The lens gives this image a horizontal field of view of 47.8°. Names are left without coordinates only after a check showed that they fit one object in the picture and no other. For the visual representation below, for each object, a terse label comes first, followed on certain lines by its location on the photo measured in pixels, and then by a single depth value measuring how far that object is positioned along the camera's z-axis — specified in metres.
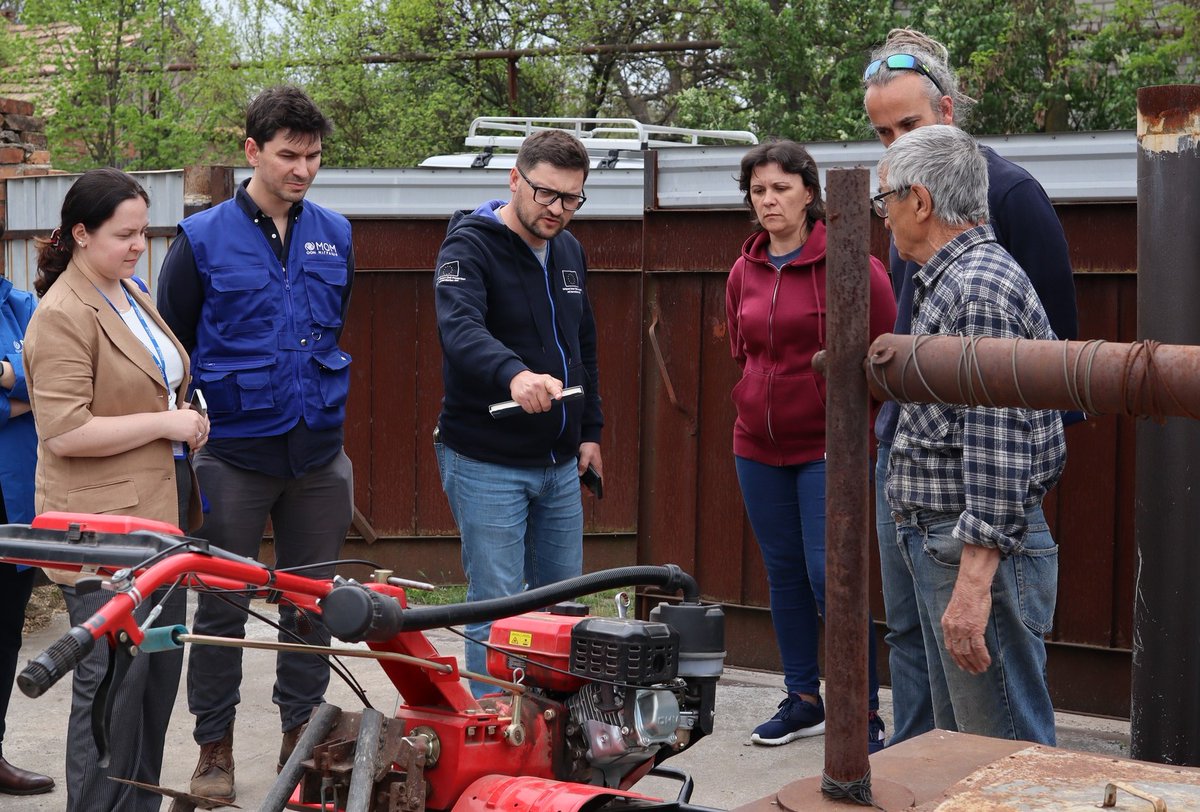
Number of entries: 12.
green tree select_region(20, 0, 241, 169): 13.37
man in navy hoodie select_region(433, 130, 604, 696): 3.96
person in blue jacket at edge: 3.96
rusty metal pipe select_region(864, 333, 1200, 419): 1.78
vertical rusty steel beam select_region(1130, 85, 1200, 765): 3.18
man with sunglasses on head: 3.35
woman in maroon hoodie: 4.20
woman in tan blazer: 3.42
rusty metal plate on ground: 1.93
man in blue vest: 3.92
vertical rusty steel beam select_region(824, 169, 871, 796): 1.94
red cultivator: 2.24
